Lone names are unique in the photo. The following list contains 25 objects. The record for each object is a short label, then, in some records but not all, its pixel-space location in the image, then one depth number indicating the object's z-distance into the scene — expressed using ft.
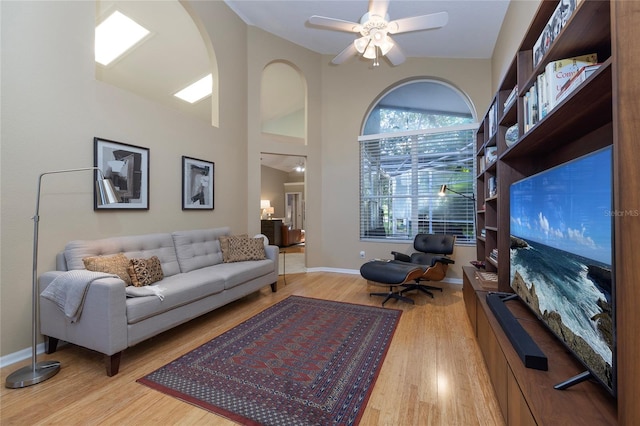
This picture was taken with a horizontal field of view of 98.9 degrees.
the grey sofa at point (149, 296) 6.15
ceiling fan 8.37
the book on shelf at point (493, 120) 7.86
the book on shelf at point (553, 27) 3.94
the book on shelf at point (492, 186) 8.65
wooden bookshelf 2.55
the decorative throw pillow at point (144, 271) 7.89
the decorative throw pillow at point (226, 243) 11.57
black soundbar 3.86
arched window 14.25
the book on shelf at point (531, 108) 5.01
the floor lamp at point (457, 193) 13.04
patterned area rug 5.11
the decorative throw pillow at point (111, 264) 7.27
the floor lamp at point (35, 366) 5.81
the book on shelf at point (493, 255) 8.47
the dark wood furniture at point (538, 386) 3.04
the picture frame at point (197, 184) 11.37
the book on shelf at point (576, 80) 3.54
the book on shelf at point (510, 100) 6.18
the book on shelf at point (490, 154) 8.56
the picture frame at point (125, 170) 8.43
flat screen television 3.05
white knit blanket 6.20
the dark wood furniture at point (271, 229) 27.27
